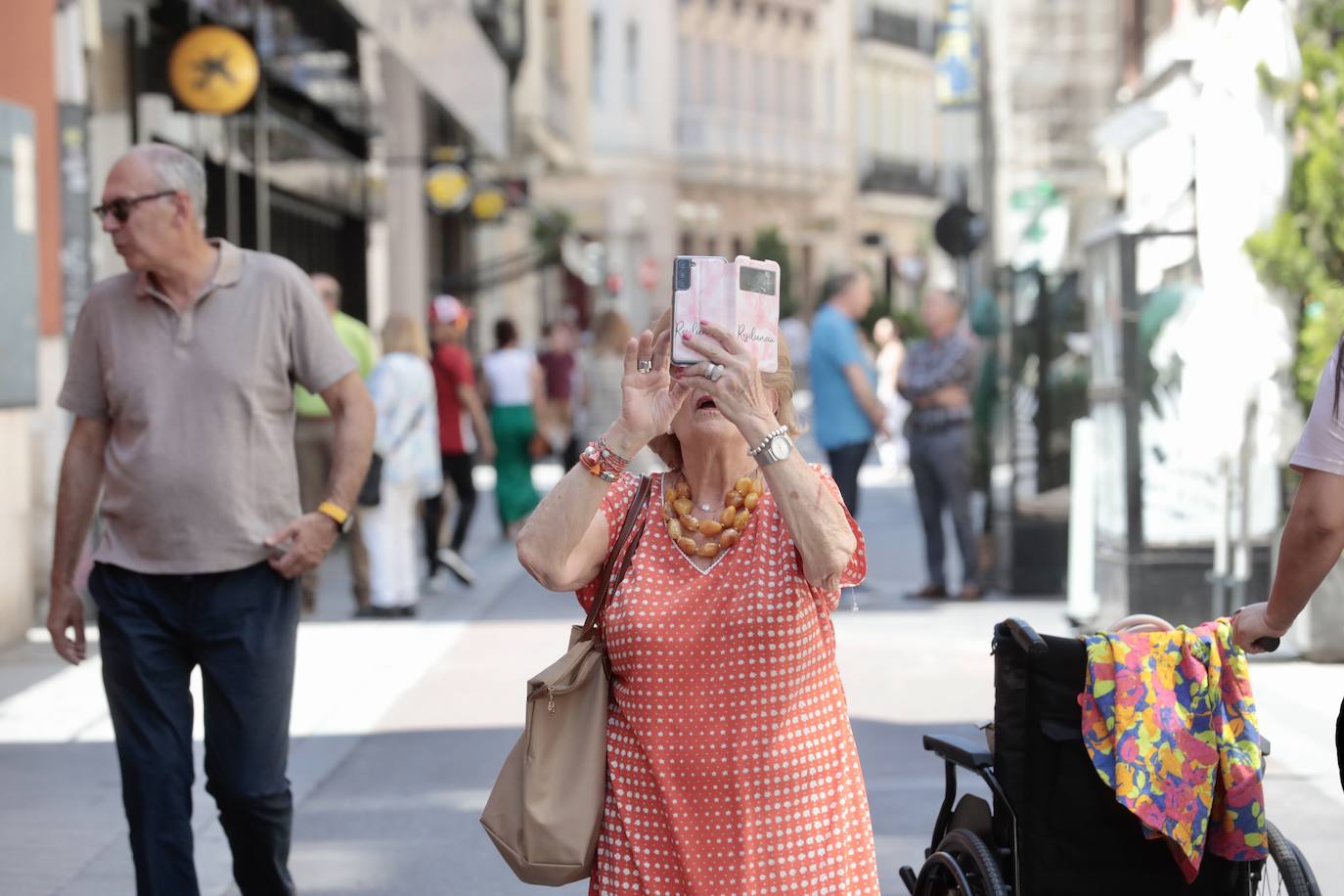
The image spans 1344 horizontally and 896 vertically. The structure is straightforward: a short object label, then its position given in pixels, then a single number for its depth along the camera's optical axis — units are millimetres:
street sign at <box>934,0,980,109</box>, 31975
